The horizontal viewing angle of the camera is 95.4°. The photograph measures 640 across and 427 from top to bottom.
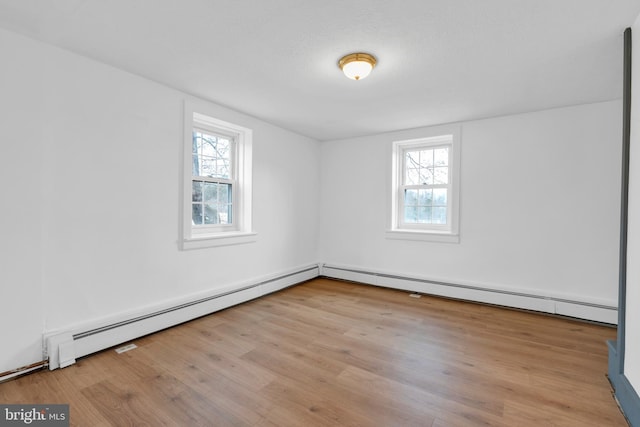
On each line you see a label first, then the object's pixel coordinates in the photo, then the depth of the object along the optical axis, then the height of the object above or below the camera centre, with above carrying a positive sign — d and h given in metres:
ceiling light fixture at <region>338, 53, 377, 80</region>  2.25 +1.17
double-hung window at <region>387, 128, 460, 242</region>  3.99 +0.37
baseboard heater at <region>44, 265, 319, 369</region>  2.17 -1.05
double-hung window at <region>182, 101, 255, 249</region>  3.08 +0.35
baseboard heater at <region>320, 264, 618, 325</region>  3.14 -1.04
